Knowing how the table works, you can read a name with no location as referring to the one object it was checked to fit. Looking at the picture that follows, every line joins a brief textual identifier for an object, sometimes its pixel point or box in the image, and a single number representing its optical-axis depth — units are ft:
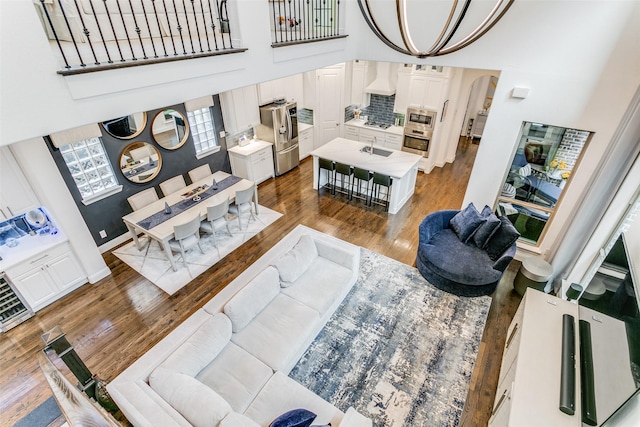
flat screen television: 7.00
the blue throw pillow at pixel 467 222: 15.60
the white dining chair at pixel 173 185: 18.86
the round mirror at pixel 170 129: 18.69
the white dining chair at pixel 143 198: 17.37
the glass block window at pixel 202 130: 20.97
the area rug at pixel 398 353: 10.75
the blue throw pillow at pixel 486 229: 14.87
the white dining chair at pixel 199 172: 20.06
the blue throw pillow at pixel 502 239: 14.20
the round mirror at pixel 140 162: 17.75
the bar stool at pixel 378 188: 20.12
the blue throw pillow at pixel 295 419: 7.98
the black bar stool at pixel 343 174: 21.29
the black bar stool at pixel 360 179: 20.85
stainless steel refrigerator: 23.40
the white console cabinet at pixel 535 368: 8.43
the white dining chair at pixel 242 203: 18.33
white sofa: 8.49
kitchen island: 20.33
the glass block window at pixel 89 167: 15.55
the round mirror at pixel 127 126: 16.53
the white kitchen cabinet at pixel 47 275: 13.37
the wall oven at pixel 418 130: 24.26
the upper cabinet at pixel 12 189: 12.41
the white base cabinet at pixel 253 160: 23.02
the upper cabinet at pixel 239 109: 21.25
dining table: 15.80
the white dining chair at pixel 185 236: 15.51
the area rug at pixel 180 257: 16.02
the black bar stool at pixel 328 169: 22.06
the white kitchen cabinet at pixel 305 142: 27.40
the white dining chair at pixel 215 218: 16.98
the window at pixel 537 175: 14.15
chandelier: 13.29
